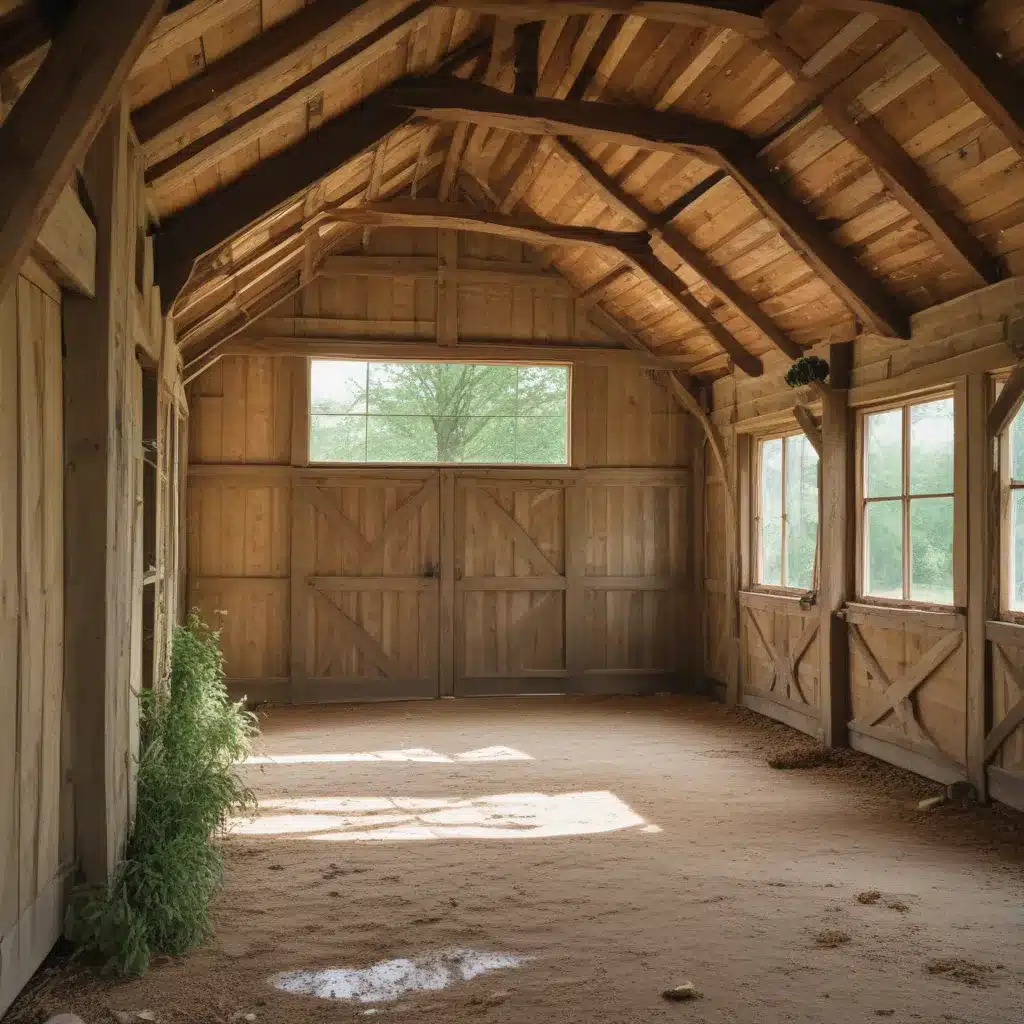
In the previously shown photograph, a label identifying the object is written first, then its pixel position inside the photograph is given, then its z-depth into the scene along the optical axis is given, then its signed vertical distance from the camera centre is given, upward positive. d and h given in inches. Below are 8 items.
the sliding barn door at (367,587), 382.3 -20.7
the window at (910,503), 250.0 +8.3
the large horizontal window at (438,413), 388.8 +47.9
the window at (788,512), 322.0 +7.5
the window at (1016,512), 221.8 +5.0
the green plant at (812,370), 291.0 +47.8
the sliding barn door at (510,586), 394.0 -20.6
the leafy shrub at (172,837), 137.6 -49.6
